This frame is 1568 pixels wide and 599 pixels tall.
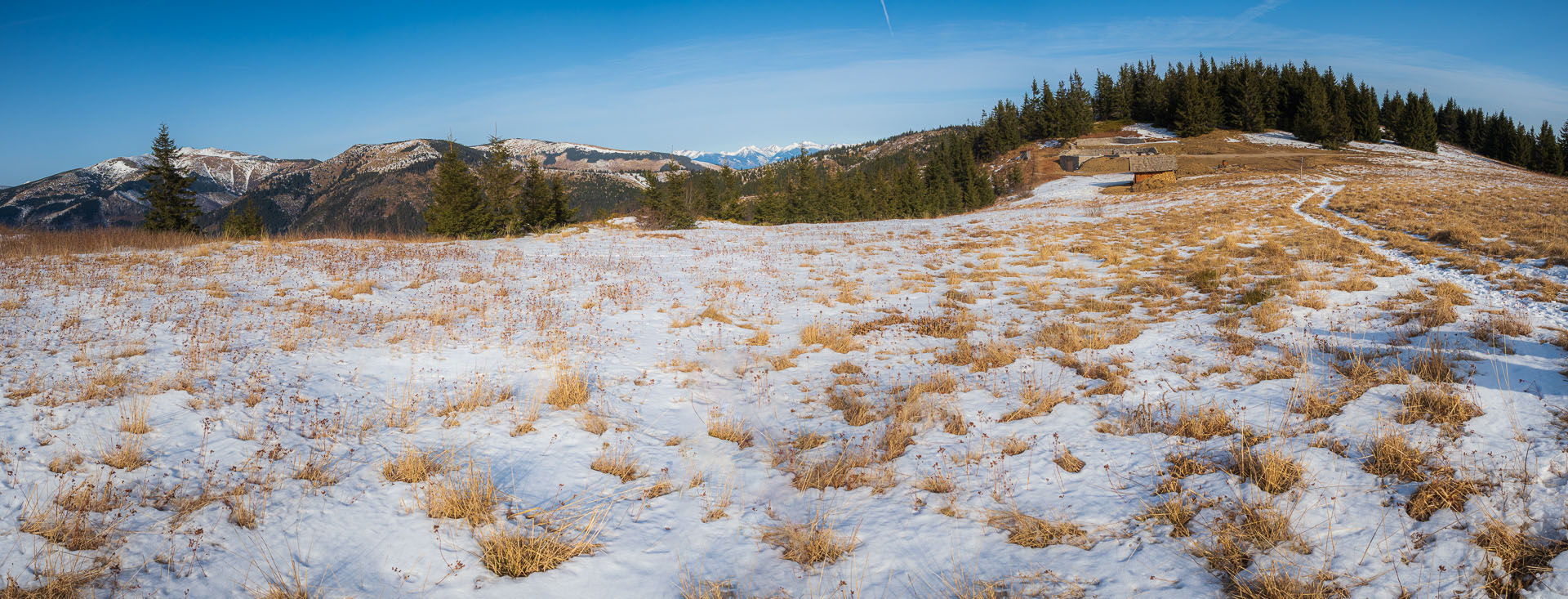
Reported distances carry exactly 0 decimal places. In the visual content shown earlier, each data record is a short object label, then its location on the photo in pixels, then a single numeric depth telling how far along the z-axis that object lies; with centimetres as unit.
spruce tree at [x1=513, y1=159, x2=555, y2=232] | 3906
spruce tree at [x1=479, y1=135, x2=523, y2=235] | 3506
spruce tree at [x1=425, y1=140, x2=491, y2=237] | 3253
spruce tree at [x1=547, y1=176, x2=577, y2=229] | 4203
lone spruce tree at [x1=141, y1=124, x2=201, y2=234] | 3247
